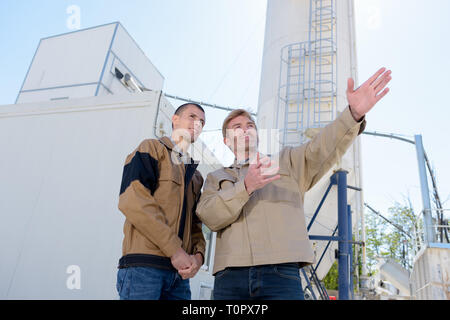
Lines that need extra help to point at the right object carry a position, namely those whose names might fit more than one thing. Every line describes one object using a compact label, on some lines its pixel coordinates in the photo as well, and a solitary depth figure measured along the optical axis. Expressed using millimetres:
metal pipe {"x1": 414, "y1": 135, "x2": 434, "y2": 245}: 8781
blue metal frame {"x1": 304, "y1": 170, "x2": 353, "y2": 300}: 4785
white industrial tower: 7383
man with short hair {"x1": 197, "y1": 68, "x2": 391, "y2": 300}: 1887
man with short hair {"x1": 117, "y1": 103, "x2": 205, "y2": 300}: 1992
